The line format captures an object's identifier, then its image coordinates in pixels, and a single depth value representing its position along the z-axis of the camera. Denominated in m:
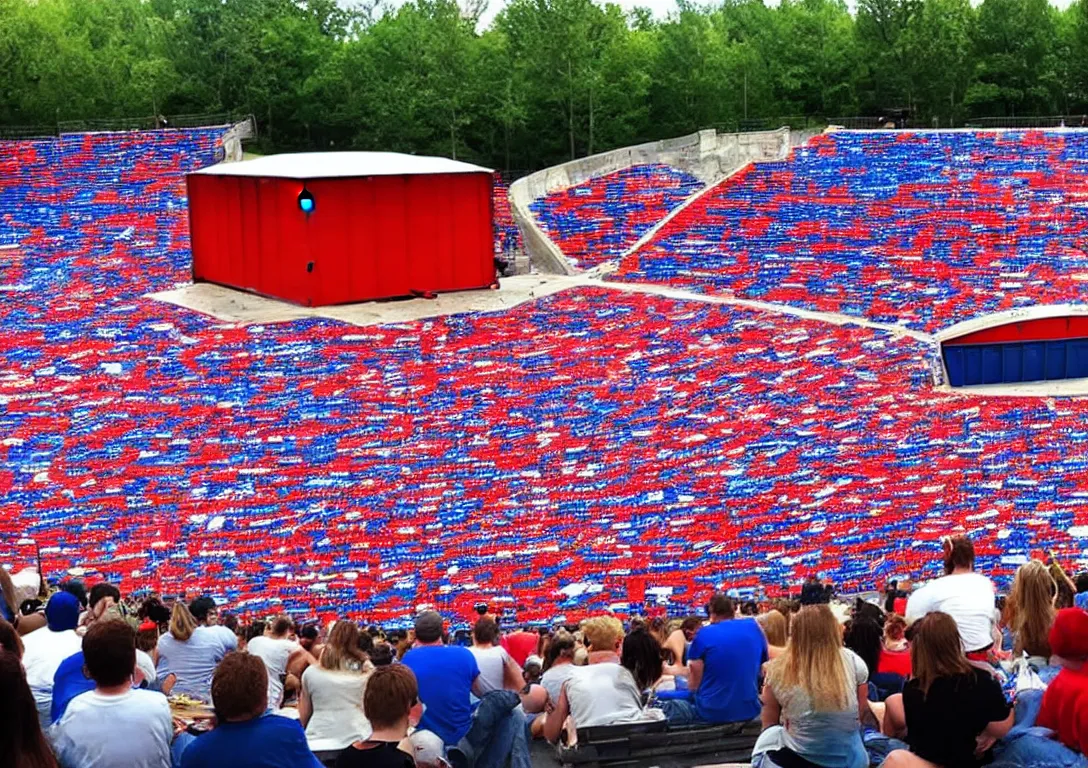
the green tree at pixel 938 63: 60.66
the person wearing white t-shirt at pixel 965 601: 9.32
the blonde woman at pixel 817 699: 7.31
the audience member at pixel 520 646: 12.39
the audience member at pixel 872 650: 9.38
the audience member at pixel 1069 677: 7.01
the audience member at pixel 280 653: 10.98
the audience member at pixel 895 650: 10.35
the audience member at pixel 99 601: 10.33
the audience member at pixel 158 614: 12.94
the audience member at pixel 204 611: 12.69
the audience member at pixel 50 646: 8.77
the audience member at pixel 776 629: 10.94
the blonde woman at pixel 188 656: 10.17
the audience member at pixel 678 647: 11.50
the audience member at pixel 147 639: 10.94
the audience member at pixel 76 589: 12.30
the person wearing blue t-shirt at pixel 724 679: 9.38
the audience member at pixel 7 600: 10.78
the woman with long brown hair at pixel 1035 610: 8.52
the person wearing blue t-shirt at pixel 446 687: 8.73
